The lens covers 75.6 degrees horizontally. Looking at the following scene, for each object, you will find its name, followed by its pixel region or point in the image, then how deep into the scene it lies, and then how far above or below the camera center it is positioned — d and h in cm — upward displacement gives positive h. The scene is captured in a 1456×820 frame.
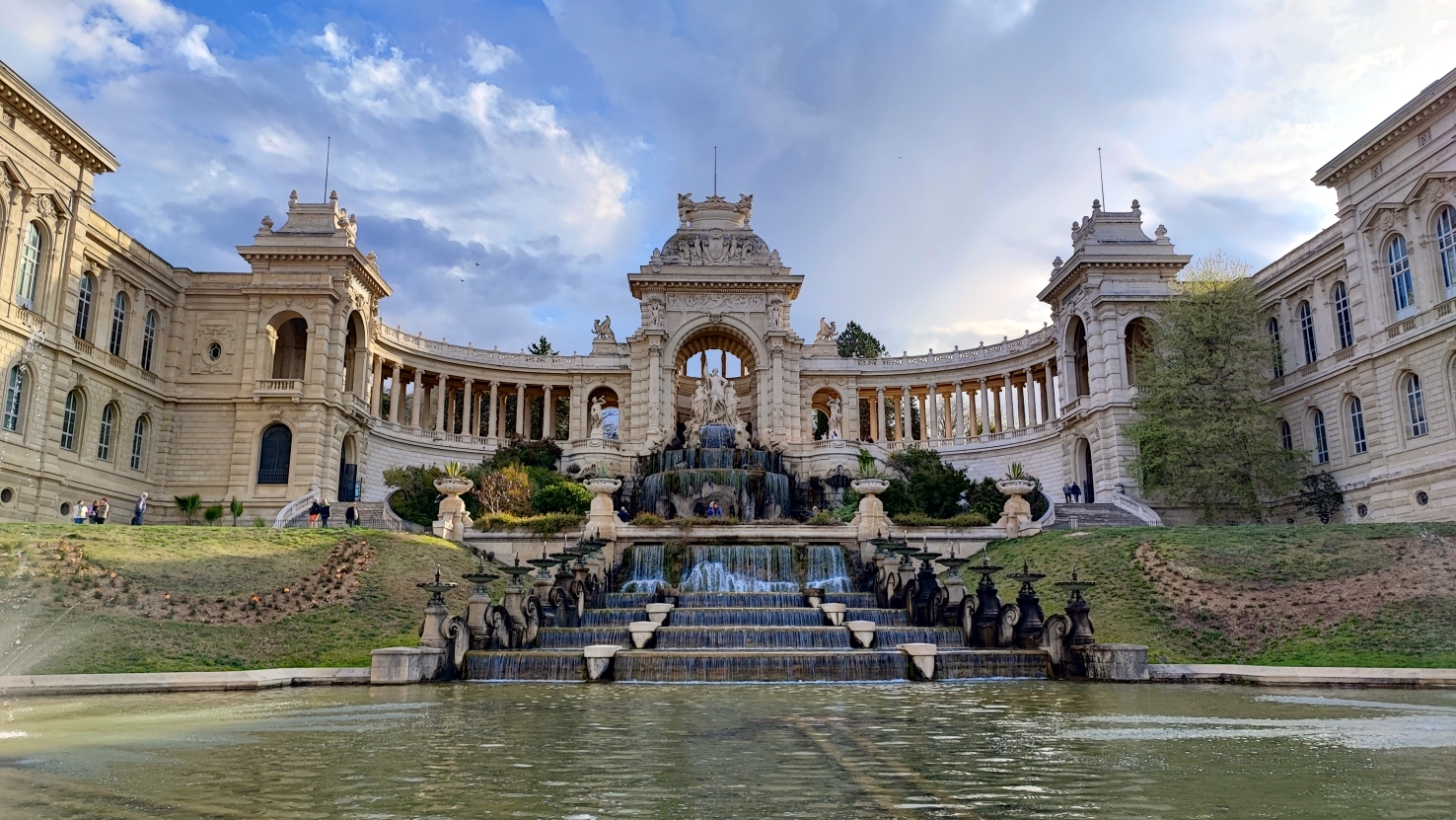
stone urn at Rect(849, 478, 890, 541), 3372 +224
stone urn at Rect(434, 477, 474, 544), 3444 +238
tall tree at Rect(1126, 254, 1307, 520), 4178 +709
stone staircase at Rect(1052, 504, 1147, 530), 4169 +247
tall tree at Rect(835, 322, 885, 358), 8662 +2112
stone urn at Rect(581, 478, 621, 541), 3278 +221
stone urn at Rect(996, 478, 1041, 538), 3588 +238
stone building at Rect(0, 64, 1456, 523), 3728 +1204
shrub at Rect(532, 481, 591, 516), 3872 +310
